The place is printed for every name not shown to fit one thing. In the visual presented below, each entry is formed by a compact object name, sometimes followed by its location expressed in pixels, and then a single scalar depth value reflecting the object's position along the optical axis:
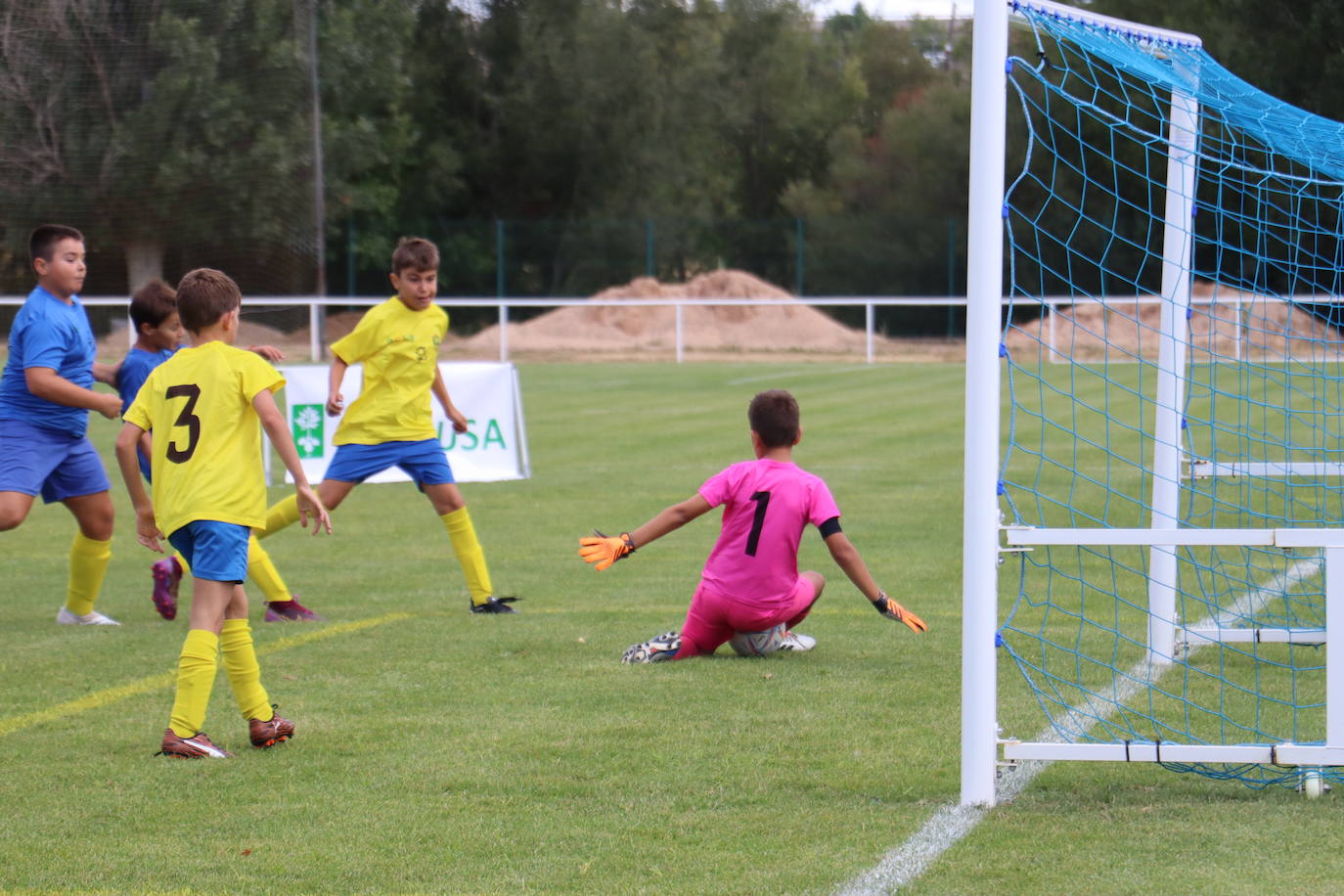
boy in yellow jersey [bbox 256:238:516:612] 15.91
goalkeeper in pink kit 12.47
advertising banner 26.78
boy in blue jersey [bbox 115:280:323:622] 14.45
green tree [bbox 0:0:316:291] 65.06
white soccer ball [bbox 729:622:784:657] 13.05
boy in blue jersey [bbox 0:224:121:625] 13.80
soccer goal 8.80
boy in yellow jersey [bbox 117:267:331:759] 10.23
